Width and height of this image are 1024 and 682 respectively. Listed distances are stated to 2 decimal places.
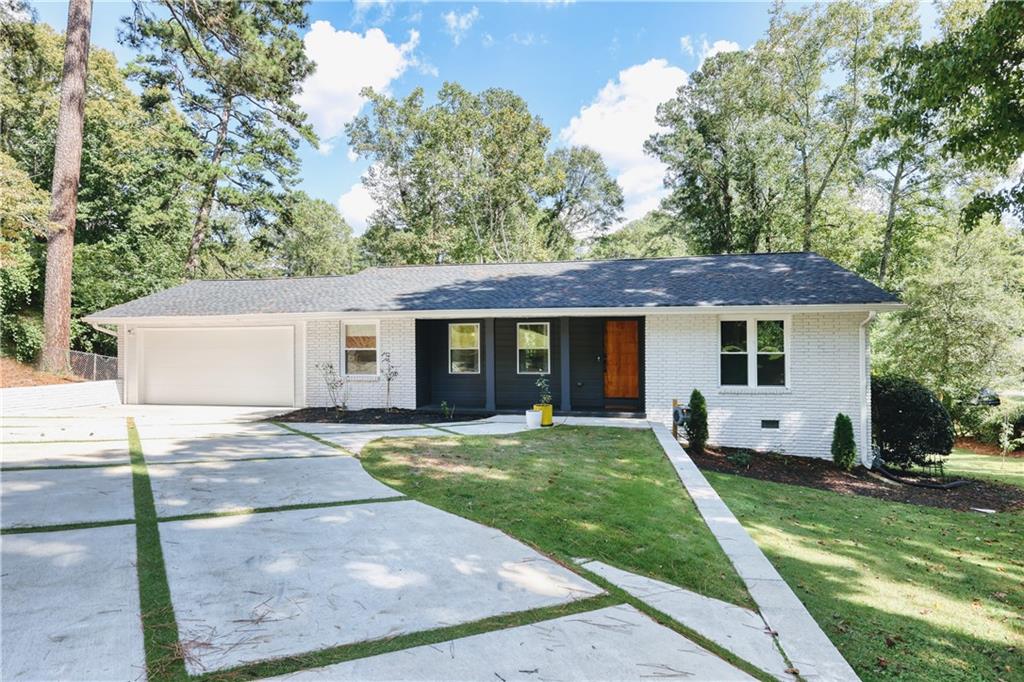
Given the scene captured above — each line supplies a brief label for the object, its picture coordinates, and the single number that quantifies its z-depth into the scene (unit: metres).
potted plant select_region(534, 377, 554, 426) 10.10
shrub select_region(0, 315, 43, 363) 16.62
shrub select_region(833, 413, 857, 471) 9.30
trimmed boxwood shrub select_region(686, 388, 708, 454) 9.49
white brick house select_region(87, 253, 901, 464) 9.91
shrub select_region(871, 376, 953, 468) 9.62
